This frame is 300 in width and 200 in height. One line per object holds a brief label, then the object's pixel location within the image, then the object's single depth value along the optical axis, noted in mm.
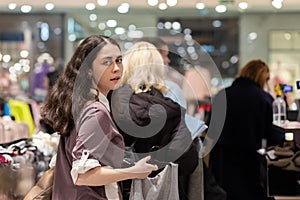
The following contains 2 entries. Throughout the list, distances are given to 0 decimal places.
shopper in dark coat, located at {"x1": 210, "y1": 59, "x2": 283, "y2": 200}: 4551
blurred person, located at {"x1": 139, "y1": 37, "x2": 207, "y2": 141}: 2873
